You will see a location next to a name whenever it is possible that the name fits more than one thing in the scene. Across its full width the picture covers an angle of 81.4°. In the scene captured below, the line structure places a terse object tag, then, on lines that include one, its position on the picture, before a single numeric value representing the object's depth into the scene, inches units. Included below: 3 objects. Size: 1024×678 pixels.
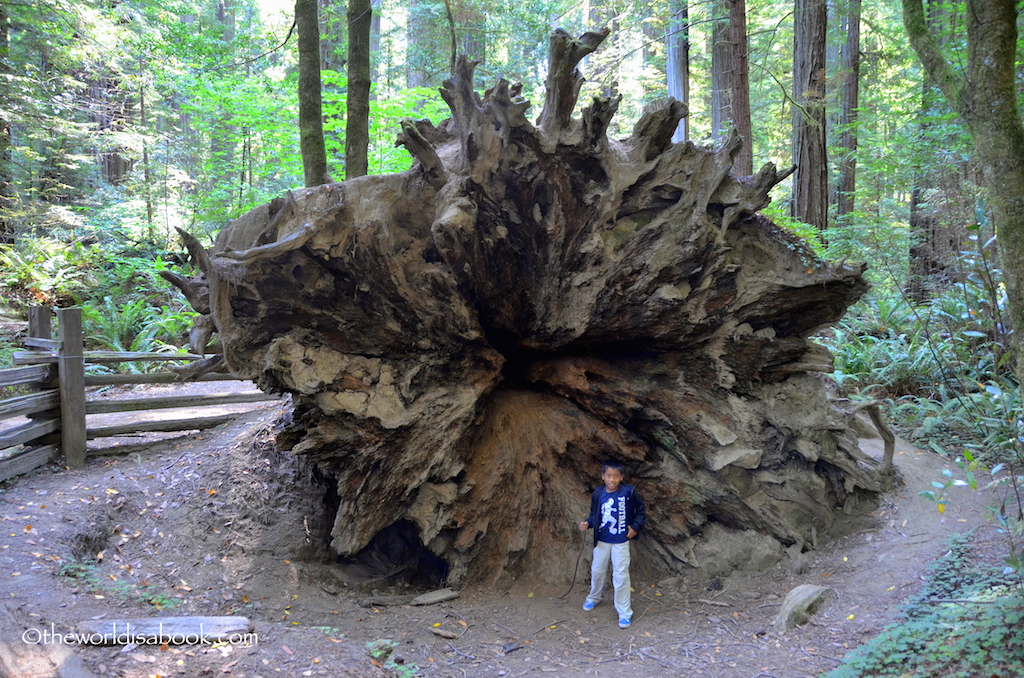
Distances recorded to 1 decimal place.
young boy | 189.6
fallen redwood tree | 189.2
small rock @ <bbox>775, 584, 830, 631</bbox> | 169.0
